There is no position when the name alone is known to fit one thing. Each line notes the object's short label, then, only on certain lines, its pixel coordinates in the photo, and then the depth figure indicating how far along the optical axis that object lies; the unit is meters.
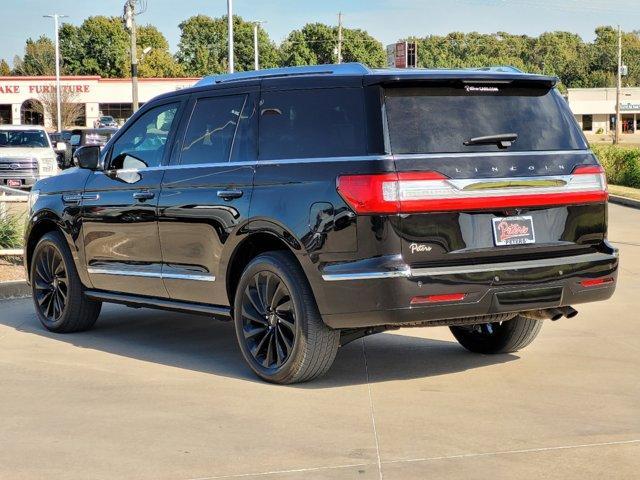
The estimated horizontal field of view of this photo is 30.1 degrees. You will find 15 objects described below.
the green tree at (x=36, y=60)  148.88
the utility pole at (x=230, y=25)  45.72
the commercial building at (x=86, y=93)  97.69
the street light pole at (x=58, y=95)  81.58
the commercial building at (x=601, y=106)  135.62
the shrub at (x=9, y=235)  14.44
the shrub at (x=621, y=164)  35.47
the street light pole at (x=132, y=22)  44.97
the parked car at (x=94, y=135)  37.50
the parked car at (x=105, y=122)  78.91
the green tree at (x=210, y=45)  153.00
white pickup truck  28.16
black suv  6.70
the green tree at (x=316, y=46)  145.00
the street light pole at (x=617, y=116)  92.25
